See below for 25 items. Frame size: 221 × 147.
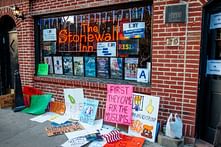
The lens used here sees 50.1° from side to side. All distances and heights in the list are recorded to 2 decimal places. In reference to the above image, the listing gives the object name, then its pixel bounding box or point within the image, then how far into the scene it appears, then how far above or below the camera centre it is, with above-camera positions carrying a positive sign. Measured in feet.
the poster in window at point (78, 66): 17.74 -0.48
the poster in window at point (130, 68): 15.23 -0.52
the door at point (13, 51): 22.58 +0.78
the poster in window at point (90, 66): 17.10 -0.46
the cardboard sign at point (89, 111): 15.55 -3.43
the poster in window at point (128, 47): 15.11 +0.85
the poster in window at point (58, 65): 18.99 -0.45
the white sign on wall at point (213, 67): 12.13 -0.32
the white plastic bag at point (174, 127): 12.05 -3.38
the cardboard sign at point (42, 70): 19.69 -0.89
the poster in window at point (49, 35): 19.15 +2.03
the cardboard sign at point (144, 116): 13.01 -3.15
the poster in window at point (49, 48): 19.35 +0.95
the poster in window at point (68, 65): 18.38 -0.42
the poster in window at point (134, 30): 14.74 +1.94
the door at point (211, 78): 12.17 -0.91
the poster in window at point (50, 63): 19.60 -0.30
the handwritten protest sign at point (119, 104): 14.06 -2.69
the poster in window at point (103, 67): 16.44 -0.50
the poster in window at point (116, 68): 15.87 -0.53
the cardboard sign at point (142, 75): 14.58 -0.92
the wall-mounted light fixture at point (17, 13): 19.67 +3.88
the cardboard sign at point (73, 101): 16.65 -2.95
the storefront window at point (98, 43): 14.93 +1.22
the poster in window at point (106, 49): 16.02 +0.76
